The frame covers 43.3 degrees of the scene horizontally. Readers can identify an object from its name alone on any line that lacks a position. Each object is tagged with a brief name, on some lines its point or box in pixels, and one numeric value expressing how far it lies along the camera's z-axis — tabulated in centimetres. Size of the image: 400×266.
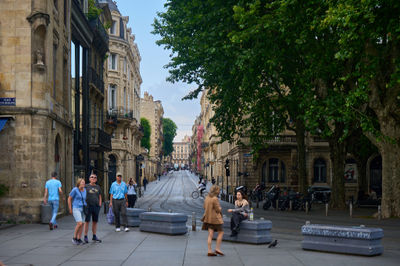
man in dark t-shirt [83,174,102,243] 1262
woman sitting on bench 1223
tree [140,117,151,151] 9506
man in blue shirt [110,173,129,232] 1457
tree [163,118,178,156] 14938
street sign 1782
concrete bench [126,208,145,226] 1655
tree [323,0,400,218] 1683
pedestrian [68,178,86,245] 1216
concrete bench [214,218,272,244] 1226
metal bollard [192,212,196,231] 1564
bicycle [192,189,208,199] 4025
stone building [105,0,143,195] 4772
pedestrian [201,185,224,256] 1087
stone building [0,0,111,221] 1780
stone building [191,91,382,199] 4403
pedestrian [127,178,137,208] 2320
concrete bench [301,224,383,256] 1048
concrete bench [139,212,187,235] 1404
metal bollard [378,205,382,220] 2046
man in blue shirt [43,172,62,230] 1592
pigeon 1167
